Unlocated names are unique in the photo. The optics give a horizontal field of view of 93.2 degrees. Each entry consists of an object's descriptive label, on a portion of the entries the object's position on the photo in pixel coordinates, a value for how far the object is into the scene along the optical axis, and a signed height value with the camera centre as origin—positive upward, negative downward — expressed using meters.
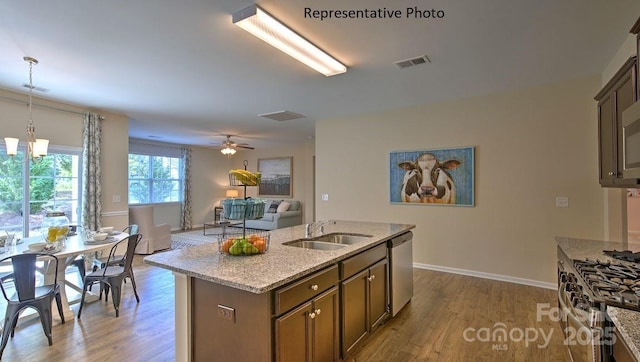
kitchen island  1.63 -0.69
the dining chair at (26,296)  2.50 -0.98
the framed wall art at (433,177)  4.43 +0.10
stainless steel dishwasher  2.96 -0.91
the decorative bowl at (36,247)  2.89 -0.60
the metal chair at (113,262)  3.58 -0.93
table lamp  10.25 -0.32
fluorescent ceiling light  2.24 +1.23
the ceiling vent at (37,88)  3.90 +1.27
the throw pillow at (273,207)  9.29 -0.73
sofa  8.62 -0.93
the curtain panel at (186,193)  9.10 -0.28
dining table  2.92 -0.65
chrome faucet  2.95 -0.48
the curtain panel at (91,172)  4.89 +0.20
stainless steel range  1.39 -0.60
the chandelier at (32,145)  3.05 +0.41
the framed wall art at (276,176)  9.84 +0.25
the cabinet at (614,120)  2.03 +0.51
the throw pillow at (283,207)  9.14 -0.71
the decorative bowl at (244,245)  2.12 -0.44
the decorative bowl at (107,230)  3.68 -0.57
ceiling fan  7.40 +1.14
